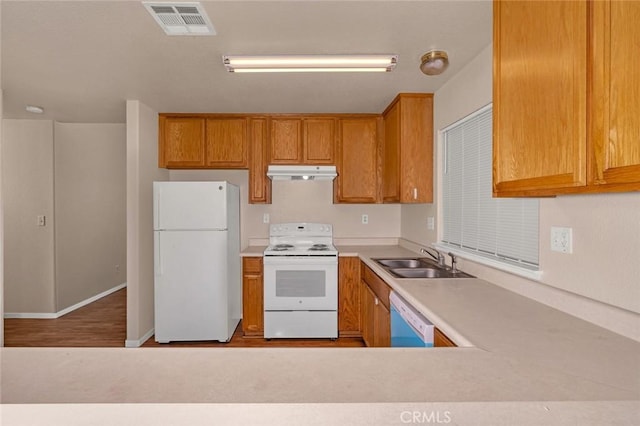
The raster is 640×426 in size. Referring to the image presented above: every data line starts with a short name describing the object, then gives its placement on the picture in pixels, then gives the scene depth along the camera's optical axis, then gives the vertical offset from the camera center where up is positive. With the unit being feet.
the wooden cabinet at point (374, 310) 7.75 -2.70
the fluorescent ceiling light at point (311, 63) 6.81 +3.09
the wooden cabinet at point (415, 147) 9.72 +1.84
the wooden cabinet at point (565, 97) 2.79 +1.13
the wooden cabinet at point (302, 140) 11.89 +2.50
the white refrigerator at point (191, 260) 10.36 -1.57
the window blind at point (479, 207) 6.00 +0.05
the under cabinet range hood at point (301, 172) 11.25 +1.29
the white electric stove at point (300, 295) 10.75 -2.76
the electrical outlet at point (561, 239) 4.74 -0.44
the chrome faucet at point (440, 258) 8.47 -1.25
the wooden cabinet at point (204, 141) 11.78 +2.45
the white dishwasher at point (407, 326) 4.83 -1.91
